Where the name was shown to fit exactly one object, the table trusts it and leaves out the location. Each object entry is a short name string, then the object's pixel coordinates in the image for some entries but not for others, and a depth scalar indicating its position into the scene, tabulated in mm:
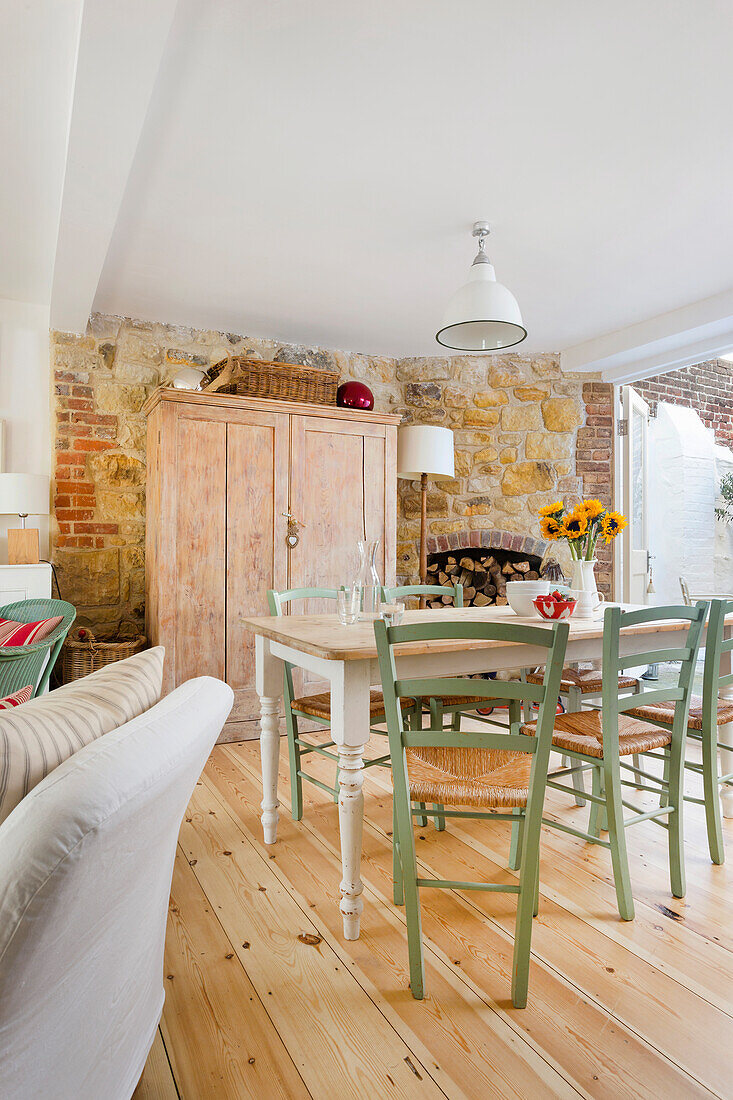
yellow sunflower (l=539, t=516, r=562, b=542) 2557
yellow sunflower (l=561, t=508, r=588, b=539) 2500
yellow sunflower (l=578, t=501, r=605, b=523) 2494
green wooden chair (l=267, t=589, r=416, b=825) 2385
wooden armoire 3479
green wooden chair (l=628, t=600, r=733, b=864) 2113
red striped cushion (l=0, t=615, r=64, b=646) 2549
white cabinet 3229
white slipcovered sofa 741
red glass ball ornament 4059
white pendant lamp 2557
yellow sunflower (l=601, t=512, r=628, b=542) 2521
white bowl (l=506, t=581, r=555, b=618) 2470
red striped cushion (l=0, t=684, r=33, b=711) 1353
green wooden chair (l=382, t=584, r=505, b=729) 2607
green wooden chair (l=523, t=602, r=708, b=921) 1863
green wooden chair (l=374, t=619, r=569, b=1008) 1506
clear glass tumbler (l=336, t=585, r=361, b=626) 2348
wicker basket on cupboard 3662
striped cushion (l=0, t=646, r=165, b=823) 933
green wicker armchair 2434
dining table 1787
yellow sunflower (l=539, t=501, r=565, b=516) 2571
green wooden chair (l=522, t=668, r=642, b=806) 2664
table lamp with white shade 3168
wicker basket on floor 3355
